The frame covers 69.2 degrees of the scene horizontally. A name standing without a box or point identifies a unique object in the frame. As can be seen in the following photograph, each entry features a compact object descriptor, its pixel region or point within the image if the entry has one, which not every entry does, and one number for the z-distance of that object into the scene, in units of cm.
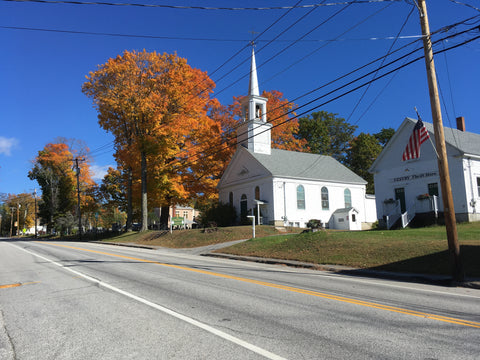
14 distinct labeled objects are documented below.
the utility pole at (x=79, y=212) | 4239
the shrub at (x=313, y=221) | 2825
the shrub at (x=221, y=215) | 3316
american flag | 1574
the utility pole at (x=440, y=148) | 1030
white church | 3136
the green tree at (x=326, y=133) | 5531
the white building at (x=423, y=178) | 2252
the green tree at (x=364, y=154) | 5275
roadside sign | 2726
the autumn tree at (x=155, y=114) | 2834
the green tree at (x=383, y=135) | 6116
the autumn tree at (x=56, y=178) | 5272
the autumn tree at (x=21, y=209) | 8875
